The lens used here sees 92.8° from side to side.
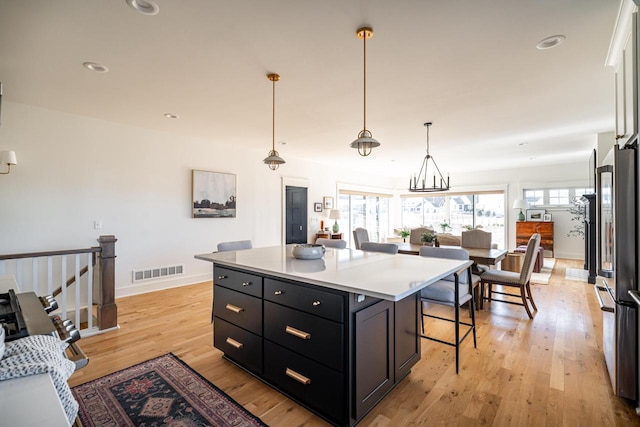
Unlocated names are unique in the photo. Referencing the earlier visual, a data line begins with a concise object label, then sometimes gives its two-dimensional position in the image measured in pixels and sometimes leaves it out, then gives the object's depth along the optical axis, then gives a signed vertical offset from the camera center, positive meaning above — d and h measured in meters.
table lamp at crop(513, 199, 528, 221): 8.19 +0.36
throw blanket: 0.67 -0.34
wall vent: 4.43 -0.84
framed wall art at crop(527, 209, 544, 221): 8.05 +0.09
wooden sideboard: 7.64 -0.34
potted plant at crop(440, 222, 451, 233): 8.91 -0.26
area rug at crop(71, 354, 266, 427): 1.82 -1.21
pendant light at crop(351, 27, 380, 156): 2.37 +0.59
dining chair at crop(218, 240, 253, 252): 3.29 -0.33
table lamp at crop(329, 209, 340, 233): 7.33 +0.07
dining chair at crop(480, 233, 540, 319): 3.45 -0.70
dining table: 3.60 -0.46
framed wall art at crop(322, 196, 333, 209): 7.46 +0.37
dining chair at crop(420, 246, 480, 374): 2.34 -0.62
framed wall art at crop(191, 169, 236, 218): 5.03 +0.39
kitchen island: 1.68 -0.68
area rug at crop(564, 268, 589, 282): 5.45 -1.07
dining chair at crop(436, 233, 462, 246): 4.68 -0.35
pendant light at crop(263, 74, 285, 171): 2.78 +0.59
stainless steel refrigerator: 1.82 -0.31
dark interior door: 6.64 +0.06
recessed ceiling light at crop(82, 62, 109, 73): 2.53 +1.27
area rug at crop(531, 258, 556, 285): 5.29 -1.10
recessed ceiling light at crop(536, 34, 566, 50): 2.14 +1.27
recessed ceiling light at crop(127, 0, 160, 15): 1.80 +1.27
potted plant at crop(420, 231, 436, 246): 4.70 -0.31
